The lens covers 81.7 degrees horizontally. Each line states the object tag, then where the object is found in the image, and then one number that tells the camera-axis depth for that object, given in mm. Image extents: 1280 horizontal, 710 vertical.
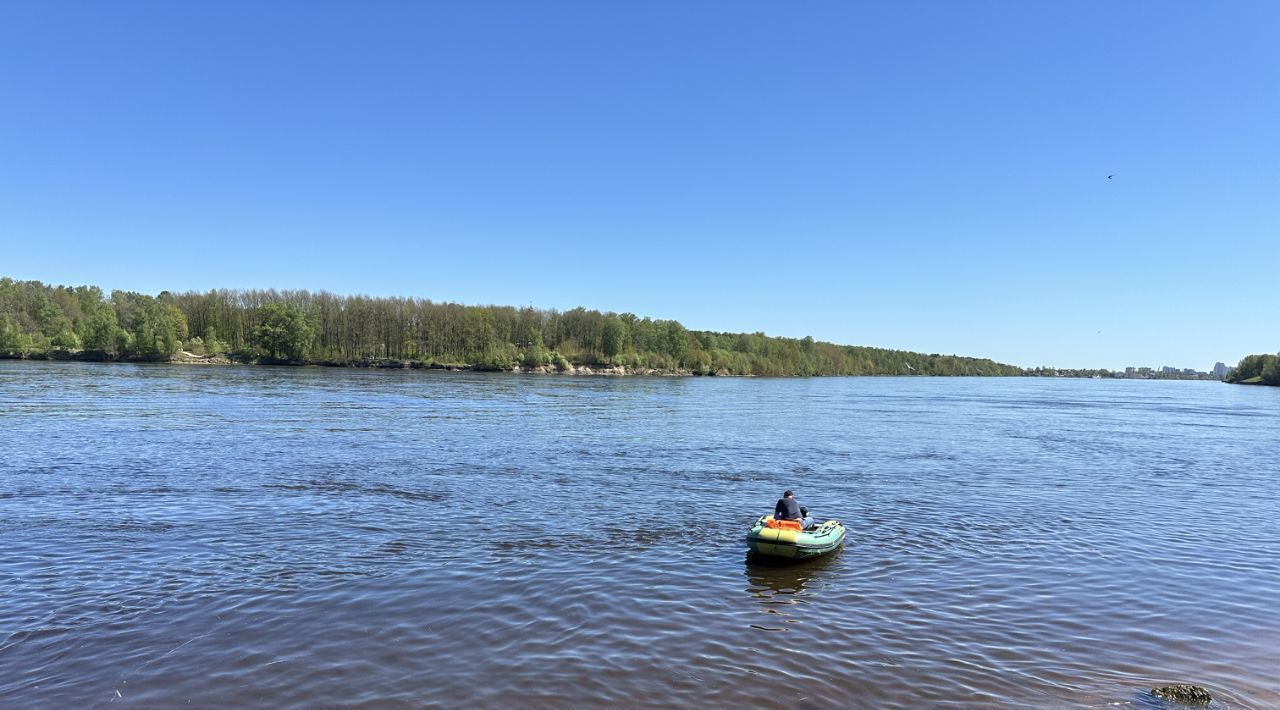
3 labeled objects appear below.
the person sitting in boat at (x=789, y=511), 17859
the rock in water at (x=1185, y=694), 9992
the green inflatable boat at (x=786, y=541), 16594
